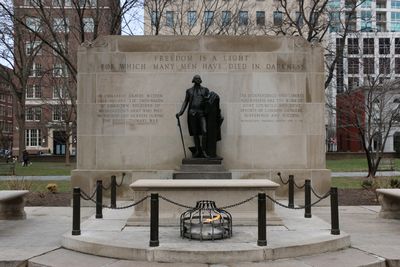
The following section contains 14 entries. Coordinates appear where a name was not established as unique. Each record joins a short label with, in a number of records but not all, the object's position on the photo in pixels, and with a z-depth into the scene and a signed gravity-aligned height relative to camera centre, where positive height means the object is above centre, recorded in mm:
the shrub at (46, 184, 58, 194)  20047 -1839
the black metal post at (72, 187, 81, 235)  9898 -1398
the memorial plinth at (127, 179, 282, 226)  11227 -1216
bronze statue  14977 +837
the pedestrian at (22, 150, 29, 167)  46594 -1467
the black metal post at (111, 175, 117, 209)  14511 -1408
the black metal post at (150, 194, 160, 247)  8758 -1401
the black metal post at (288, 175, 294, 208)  14484 -1451
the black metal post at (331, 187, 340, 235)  10008 -1410
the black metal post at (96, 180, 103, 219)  12195 -1420
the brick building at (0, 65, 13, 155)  98000 +4621
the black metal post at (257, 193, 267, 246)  8844 -1405
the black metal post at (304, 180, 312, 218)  13362 -1311
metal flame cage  9383 -1585
